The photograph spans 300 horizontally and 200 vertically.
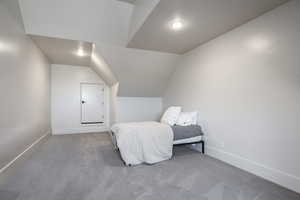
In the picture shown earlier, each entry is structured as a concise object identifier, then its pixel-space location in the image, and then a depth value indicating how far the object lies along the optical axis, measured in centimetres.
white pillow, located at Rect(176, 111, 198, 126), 339
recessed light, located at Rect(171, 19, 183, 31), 242
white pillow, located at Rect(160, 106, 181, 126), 349
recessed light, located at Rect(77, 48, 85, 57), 387
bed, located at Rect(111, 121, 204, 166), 269
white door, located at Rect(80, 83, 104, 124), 564
